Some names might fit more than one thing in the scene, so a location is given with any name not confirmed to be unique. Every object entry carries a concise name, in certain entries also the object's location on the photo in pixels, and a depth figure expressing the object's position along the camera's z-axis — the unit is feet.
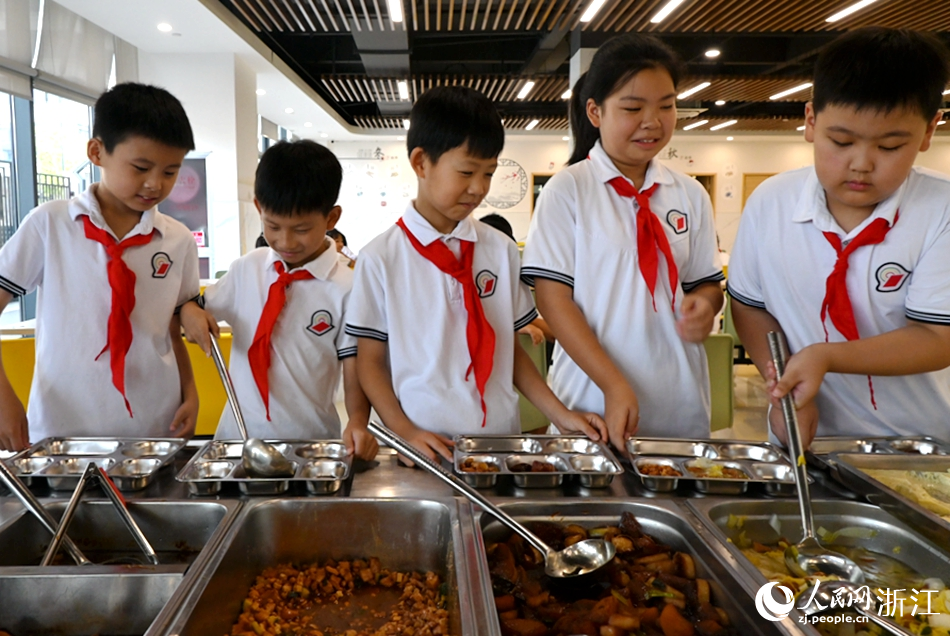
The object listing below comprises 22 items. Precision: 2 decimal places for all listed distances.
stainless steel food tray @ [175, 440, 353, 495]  3.59
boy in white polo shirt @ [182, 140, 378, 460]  5.00
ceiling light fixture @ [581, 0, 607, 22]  19.01
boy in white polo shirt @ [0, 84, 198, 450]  4.86
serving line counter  2.85
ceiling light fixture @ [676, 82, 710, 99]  29.96
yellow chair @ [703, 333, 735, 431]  8.30
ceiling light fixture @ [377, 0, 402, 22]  18.20
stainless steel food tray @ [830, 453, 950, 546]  3.27
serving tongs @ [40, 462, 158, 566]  3.07
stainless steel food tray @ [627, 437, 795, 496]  3.69
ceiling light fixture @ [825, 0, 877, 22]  19.34
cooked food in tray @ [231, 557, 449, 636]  2.97
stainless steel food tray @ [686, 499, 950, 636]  3.37
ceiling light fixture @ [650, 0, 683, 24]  19.01
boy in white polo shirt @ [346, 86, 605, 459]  4.67
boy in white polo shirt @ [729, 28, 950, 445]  3.84
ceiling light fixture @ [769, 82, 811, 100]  30.07
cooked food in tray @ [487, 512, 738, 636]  2.75
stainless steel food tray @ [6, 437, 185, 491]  3.63
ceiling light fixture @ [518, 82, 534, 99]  30.73
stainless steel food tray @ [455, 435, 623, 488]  3.72
